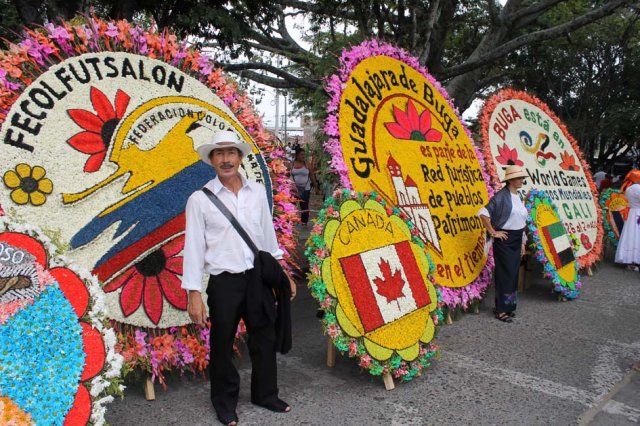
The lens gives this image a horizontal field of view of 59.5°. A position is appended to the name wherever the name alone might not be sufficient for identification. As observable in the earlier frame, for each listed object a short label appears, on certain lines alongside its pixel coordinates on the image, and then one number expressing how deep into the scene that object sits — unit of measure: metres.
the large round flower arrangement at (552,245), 6.13
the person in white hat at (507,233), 5.52
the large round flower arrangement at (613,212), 8.77
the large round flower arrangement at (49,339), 2.56
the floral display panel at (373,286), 3.78
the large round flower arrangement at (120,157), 3.37
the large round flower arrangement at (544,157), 7.11
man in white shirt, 3.21
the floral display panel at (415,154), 4.93
